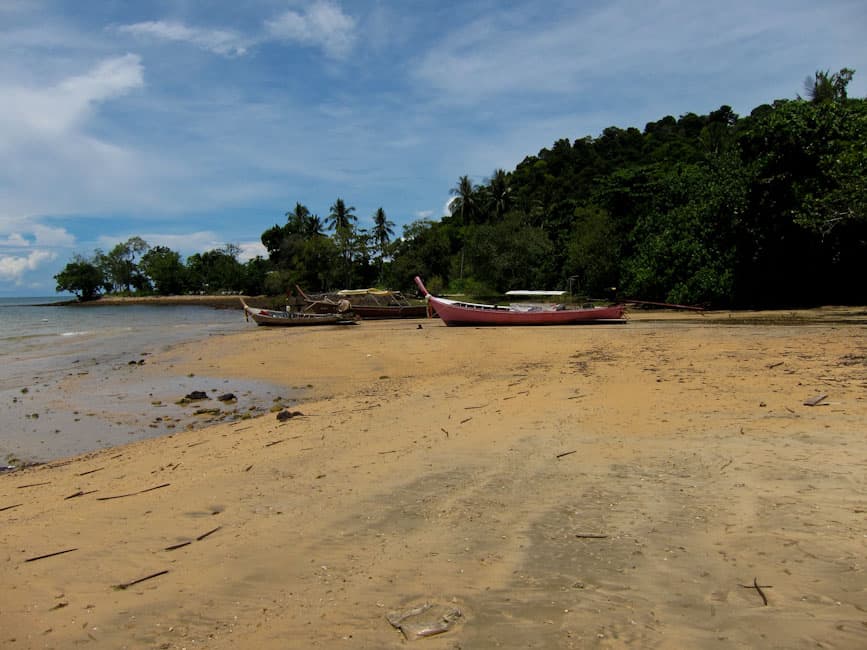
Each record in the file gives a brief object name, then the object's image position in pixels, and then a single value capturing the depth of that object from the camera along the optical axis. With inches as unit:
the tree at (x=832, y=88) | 1541.6
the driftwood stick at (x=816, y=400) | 247.4
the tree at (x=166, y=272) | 4197.8
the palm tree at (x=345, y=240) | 2650.1
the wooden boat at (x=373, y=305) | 1414.9
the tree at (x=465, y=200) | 2765.7
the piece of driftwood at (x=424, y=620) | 108.3
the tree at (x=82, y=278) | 4281.5
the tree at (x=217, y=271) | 4005.9
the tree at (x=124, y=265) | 4350.4
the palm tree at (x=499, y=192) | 2709.2
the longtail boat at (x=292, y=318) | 1202.6
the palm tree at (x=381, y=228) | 2933.1
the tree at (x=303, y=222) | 3216.0
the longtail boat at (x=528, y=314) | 892.0
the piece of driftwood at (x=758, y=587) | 113.4
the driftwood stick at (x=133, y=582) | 130.8
